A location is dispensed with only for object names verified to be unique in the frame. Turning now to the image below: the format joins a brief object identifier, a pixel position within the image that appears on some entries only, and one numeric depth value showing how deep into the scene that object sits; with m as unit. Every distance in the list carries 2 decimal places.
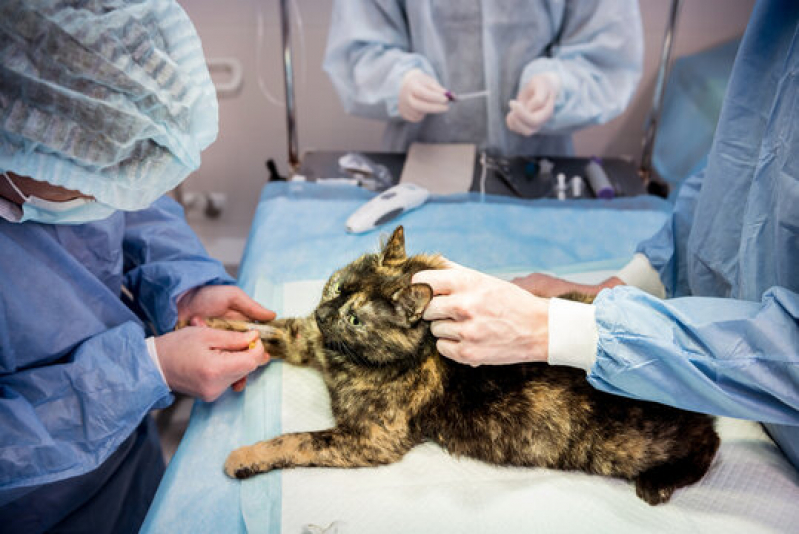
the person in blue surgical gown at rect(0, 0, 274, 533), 0.78
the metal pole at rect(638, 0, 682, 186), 1.81
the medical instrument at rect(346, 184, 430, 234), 1.66
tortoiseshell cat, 1.02
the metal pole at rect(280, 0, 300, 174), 1.84
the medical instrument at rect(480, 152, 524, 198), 1.88
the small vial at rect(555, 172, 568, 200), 1.86
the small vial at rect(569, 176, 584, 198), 1.88
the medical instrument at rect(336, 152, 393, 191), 1.90
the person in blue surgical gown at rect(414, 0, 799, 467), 0.84
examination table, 0.94
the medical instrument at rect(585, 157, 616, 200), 1.85
